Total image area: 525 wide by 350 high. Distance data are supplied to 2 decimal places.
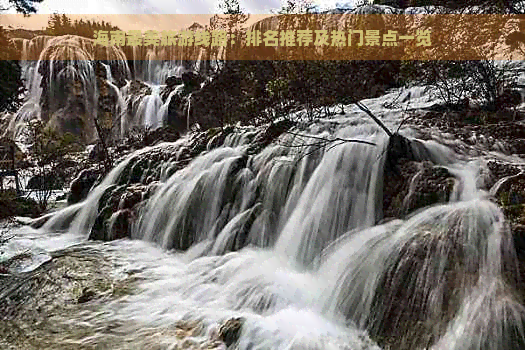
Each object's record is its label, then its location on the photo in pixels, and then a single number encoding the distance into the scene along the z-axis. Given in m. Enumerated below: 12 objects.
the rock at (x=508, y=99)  8.66
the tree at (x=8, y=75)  8.82
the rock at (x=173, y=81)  24.36
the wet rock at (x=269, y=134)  8.59
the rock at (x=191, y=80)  22.64
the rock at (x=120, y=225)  8.62
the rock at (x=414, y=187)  5.20
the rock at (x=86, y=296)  5.40
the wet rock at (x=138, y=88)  26.14
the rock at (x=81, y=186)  12.16
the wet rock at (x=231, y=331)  3.98
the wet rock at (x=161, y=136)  15.36
